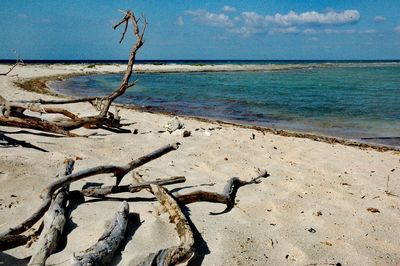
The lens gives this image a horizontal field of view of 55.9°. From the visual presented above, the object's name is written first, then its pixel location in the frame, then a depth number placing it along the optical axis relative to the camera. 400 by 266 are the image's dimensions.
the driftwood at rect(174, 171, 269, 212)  4.39
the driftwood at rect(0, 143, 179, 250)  3.34
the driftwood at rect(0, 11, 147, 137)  7.37
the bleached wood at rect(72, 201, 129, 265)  2.74
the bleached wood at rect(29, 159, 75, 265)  3.03
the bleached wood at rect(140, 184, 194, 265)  2.96
